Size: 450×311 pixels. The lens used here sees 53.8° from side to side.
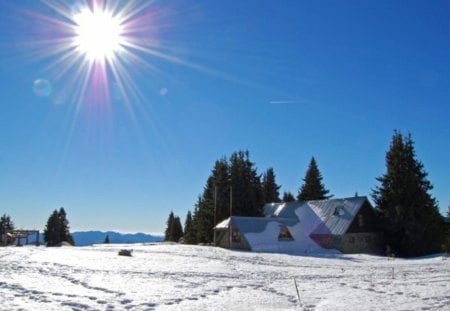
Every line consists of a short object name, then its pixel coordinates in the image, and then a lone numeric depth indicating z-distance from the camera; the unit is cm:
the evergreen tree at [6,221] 9338
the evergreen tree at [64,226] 8556
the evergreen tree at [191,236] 7075
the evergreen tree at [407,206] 4631
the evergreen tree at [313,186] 6881
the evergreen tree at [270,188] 7875
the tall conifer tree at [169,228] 10336
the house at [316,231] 4772
